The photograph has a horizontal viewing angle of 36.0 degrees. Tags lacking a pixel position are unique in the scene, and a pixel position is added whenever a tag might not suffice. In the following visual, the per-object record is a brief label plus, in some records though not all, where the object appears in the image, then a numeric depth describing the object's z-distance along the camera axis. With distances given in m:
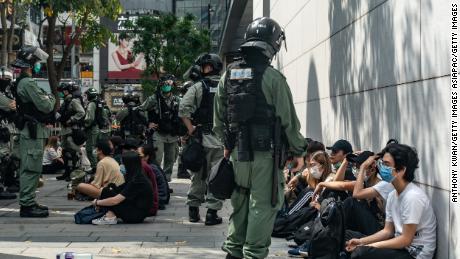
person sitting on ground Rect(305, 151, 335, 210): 7.33
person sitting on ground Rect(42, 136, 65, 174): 16.05
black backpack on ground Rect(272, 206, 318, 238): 7.61
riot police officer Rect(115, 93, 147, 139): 14.12
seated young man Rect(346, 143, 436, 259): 5.16
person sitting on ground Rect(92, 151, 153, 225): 8.81
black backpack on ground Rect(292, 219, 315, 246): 6.92
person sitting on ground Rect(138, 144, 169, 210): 10.47
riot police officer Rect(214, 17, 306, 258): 5.56
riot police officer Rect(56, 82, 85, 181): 14.79
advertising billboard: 75.31
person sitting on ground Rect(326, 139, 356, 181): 7.26
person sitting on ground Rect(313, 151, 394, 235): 6.02
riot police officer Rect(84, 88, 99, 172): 15.25
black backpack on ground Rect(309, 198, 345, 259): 5.97
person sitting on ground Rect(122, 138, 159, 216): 9.46
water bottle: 11.62
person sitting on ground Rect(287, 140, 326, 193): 8.00
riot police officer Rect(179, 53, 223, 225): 8.59
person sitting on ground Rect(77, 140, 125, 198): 9.48
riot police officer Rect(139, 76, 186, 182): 12.41
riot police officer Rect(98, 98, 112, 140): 15.49
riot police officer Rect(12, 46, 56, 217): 9.01
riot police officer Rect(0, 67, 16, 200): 10.23
